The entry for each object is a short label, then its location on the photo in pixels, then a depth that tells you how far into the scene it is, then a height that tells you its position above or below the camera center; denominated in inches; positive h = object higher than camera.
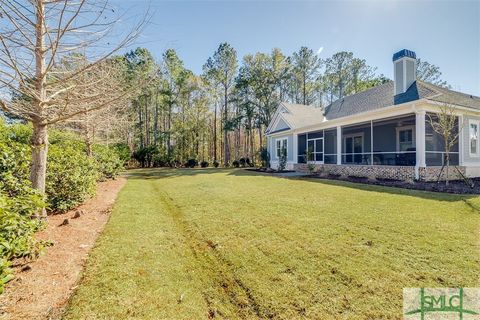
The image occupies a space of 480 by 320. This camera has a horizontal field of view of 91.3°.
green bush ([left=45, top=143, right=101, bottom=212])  202.2 -16.2
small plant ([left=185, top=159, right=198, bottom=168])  1085.1 -12.5
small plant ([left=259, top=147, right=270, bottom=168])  832.1 +12.2
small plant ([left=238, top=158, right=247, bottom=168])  1124.5 -11.2
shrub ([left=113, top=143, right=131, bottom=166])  706.8 +33.0
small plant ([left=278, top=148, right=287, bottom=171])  704.4 -11.5
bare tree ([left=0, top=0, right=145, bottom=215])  128.3 +68.9
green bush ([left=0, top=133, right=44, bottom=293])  83.4 -19.5
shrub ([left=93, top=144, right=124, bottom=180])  431.8 -1.1
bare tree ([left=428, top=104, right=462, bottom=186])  355.3 +57.8
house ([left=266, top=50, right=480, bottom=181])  410.9 +65.7
